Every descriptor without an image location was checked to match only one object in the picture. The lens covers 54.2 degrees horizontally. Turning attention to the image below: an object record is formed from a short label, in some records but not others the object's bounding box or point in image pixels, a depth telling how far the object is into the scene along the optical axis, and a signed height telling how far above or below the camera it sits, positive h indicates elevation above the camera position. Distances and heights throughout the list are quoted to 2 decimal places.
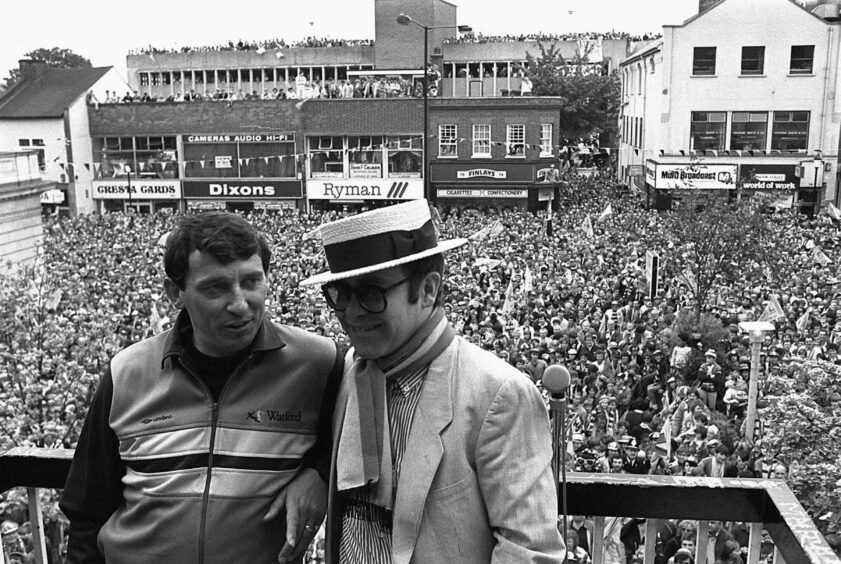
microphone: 2.42 -0.69
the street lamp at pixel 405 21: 20.38 +3.07
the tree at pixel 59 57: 82.44 +9.10
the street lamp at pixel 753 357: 10.60 -2.83
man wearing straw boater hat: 2.31 -0.82
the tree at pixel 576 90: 52.47 +3.36
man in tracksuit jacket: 2.67 -0.94
